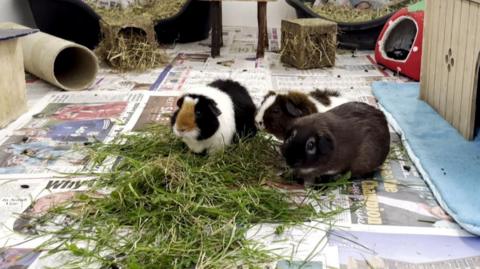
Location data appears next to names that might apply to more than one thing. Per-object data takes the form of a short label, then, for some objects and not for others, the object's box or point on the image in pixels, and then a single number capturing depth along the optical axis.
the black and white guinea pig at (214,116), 1.54
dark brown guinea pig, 1.41
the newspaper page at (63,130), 1.69
